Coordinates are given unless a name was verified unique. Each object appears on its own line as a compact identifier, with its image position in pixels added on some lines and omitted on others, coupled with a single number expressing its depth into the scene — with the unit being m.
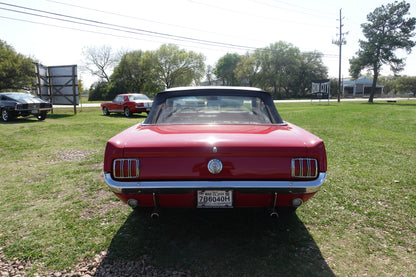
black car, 13.23
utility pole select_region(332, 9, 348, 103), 39.50
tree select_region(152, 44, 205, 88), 50.88
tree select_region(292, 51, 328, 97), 60.62
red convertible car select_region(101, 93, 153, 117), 16.06
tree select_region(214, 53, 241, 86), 82.38
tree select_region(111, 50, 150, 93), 54.56
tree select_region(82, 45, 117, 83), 58.03
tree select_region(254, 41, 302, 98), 58.03
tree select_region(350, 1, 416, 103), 33.09
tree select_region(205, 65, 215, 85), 86.61
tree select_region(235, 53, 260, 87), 60.29
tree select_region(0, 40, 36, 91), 34.31
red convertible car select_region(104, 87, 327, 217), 2.21
